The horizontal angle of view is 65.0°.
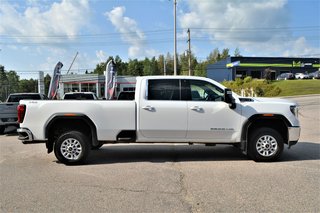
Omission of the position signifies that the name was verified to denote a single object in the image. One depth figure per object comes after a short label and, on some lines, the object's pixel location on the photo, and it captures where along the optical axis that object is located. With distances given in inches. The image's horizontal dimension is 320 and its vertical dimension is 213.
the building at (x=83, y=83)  1488.9
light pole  978.9
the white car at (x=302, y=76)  1819.1
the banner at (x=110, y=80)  310.7
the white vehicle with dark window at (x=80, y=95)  422.5
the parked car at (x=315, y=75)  1816.3
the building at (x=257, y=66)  1923.3
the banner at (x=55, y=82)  332.6
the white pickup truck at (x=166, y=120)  221.8
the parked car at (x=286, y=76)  1759.7
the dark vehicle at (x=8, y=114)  399.3
